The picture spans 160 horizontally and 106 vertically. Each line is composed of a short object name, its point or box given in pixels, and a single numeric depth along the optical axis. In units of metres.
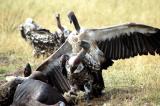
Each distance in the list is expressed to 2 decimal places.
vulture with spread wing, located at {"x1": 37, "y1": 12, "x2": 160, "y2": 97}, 19.83
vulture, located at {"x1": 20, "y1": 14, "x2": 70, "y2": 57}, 29.38
